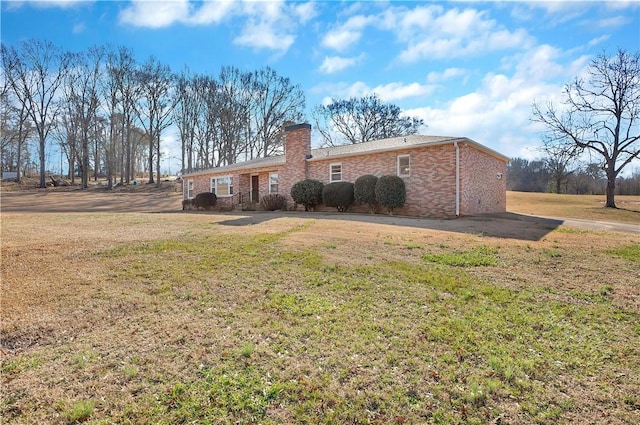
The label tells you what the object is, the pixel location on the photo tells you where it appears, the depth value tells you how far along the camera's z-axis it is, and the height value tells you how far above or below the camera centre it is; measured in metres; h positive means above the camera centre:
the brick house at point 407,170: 13.45 +1.52
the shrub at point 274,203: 18.39 -0.11
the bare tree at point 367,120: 36.14 +9.11
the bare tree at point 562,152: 23.62 +3.42
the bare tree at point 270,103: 37.31 +11.34
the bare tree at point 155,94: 34.84 +11.71
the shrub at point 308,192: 16.83 +0.45
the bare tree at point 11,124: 32.44 +8.49
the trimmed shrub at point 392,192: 13.94 +0.35
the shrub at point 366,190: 14.78 +0.47
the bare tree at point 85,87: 33.88 +12.13
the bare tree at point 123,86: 33.94 +12.20
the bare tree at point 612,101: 22.05 +6.73
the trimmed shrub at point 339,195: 15.57 +0.27
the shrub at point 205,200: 21.50 +0.10
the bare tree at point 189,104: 36.66 +11.09
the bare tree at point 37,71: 31.59 +13.18
